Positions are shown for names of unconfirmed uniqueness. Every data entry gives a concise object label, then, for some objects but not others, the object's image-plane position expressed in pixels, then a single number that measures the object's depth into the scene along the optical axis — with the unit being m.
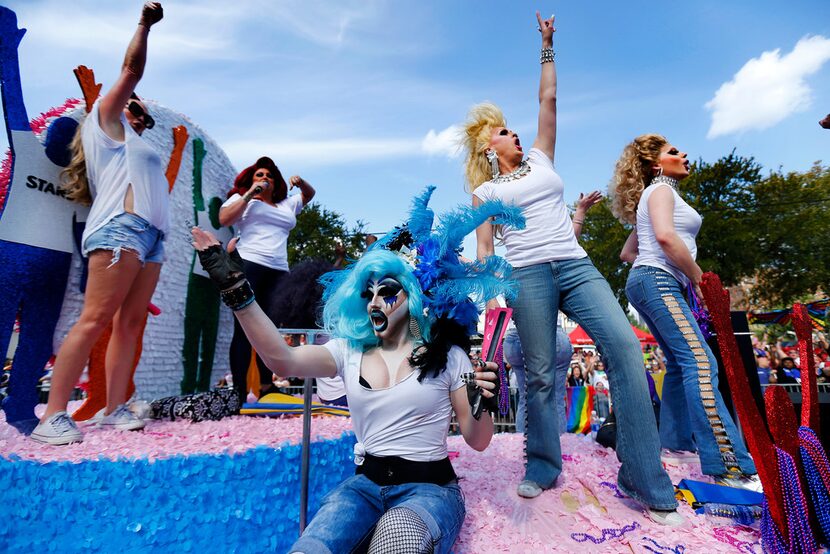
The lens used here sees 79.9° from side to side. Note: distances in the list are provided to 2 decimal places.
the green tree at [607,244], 20.58
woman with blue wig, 1.44
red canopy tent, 17.26
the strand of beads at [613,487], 2.22
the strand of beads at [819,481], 1.62
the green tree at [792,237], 18.12
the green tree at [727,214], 17.94
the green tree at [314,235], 21.67
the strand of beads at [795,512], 1.58
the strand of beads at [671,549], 1.76
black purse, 2.62
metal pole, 1.78
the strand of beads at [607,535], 1.90
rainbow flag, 4.70
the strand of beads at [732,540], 1.79
